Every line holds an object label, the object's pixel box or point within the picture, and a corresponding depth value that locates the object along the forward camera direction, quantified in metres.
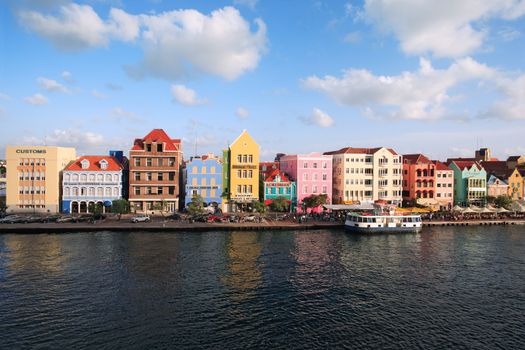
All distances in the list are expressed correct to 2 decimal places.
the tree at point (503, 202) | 98.50
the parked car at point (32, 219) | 76.00
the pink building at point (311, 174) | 96.25
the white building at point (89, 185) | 88.75
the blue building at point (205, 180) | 91.94
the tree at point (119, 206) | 81.49
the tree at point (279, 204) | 88.94
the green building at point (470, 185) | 106.38
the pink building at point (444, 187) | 105.50
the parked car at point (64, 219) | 76.84
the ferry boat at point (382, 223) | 75.69
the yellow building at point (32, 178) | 88.12
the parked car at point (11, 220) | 75.31
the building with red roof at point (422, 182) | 103.81
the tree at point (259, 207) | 84.88
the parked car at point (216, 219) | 79.75
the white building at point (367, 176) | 99.31
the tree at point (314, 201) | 89.49
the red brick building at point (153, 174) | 89.12
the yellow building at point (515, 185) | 111.31
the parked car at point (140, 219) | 77.69
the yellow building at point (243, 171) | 92.31
